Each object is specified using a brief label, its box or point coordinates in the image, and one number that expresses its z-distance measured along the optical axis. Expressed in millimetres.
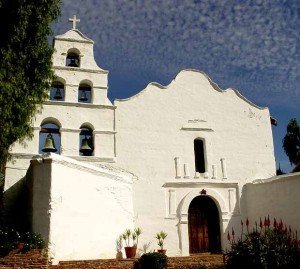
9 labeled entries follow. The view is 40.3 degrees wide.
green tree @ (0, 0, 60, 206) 10828
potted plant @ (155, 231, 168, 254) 15836
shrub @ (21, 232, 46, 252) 11680
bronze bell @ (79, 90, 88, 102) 17297
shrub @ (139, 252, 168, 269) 12711
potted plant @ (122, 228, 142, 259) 14891
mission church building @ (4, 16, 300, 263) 15078
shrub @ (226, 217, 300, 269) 10898
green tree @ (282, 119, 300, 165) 28984
